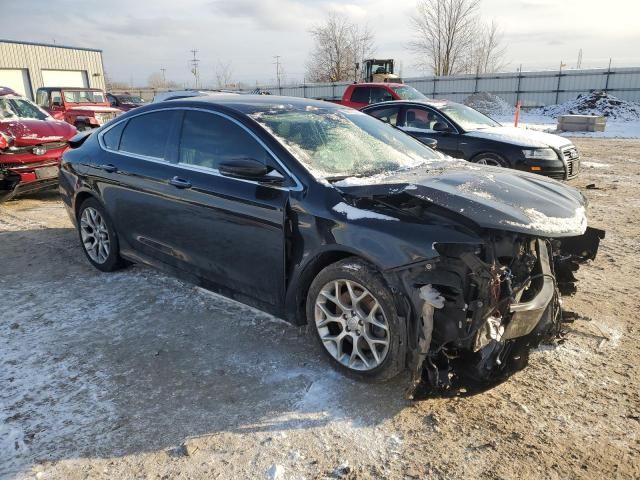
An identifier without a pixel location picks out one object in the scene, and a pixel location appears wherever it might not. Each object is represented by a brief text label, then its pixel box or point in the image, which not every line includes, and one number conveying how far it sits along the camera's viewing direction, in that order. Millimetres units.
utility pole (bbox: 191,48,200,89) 73531
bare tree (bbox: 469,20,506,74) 45500
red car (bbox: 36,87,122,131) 15906
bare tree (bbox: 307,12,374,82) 47000
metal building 30672
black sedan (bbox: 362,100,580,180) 7781
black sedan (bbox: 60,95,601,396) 2672
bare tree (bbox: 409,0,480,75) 42219
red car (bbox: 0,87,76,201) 7594
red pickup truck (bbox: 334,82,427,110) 12344
